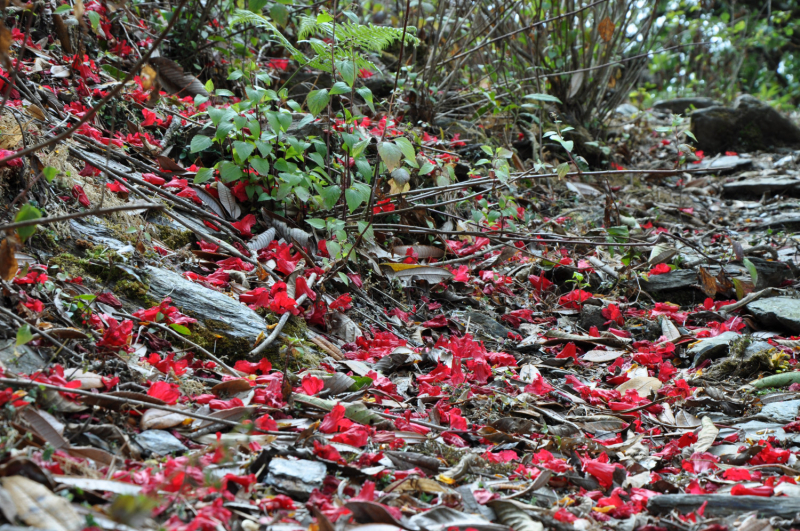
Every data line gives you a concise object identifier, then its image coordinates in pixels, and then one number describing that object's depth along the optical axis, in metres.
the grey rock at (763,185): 5.71
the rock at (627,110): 8.43
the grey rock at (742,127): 6.88
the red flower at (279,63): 4.88
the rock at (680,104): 8.30
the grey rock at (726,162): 6.34
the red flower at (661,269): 3.76
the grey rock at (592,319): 3.37
